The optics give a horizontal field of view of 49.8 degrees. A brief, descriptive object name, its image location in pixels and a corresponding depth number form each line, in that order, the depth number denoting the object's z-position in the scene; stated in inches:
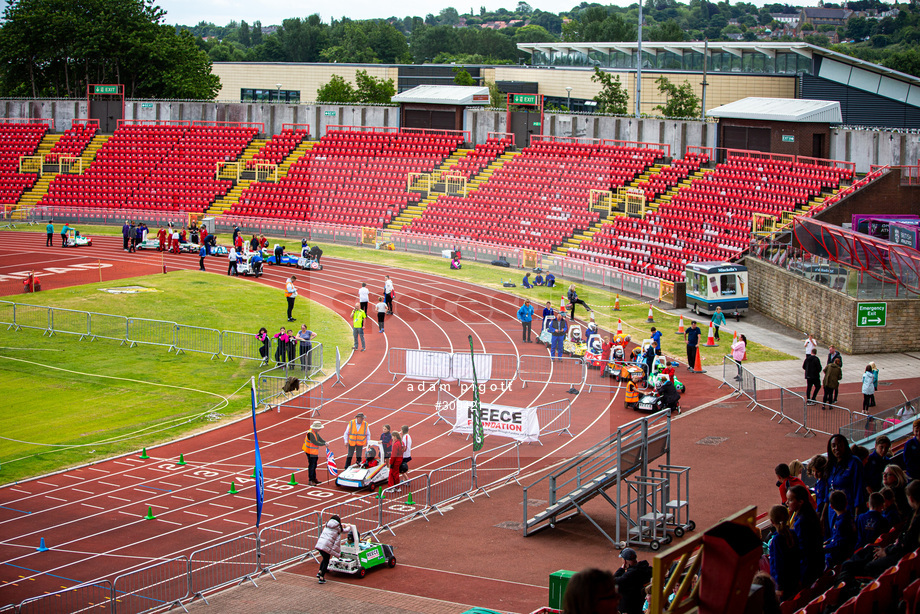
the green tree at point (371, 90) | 4033.0
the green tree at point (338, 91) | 4067.4
